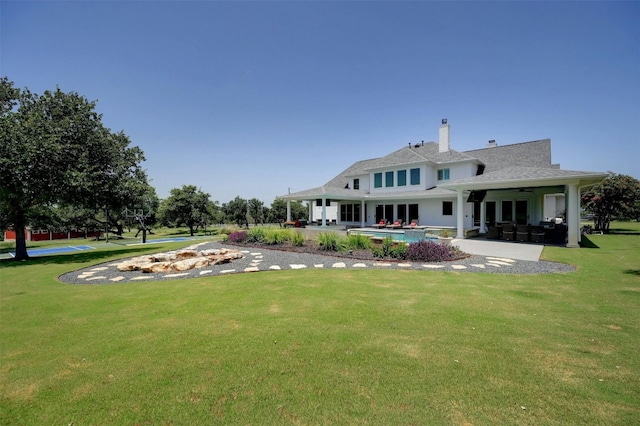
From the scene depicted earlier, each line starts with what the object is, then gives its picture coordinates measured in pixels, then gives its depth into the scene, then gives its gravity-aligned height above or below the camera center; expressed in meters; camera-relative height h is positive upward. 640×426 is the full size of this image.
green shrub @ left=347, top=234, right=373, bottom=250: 13.02 -1.47
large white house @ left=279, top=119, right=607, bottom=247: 18.11 +1.71
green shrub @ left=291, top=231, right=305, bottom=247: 15.24 -1.48
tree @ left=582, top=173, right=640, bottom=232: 23.38 +0.95
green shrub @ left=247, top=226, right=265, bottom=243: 17.34 -1.37
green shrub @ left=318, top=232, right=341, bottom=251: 13.48 -1.41
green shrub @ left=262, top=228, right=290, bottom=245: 16.39 -1.36
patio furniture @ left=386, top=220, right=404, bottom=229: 22.08 -1.04
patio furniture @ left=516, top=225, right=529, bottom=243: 16.22 -1.34
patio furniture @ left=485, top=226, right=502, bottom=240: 17.56 -1.43
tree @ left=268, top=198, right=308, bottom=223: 51.03 +0.30
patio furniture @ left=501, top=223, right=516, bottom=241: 16.72 -1.32
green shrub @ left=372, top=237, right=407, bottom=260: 11.12 -1.64
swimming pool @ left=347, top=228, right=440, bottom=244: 13.99 -1.25
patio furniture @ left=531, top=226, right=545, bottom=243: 15.74 -1.38
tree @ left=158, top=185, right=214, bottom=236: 39.34 +1.19
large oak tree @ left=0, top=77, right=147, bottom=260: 14.26 +3.46
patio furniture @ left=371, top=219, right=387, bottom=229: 23.09 -1.07
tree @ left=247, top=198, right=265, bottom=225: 49.93 +0.97
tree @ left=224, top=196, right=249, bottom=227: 47.00 +0.76
